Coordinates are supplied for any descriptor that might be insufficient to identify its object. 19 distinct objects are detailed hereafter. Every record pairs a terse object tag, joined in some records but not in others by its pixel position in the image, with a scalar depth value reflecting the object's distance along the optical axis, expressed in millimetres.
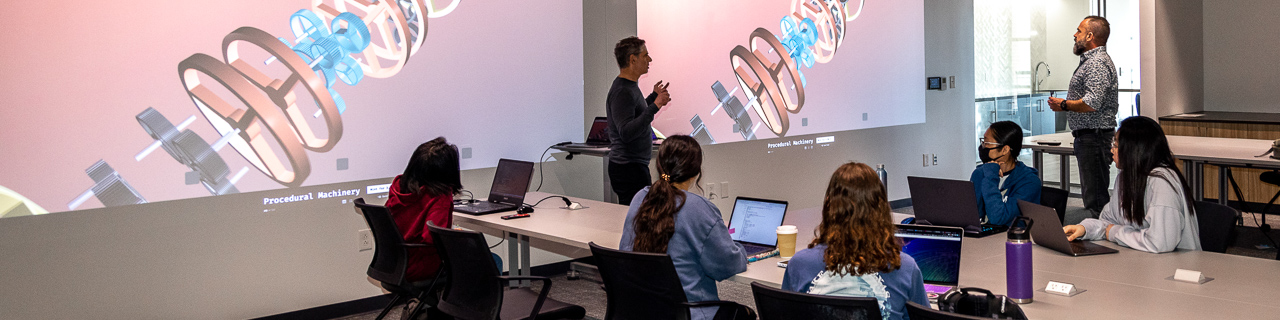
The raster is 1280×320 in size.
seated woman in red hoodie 3594
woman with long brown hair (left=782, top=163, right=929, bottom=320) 2182
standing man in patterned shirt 5570
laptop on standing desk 5242
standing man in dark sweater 4566
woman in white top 2990
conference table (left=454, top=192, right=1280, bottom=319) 2303
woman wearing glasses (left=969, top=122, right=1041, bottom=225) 3578
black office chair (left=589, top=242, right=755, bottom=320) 2617
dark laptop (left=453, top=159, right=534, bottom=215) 4309
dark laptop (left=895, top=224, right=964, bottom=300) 2555
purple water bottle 2354
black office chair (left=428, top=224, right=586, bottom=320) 3033
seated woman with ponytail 2764
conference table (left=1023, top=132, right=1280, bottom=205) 5488
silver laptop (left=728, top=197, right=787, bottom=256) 3264
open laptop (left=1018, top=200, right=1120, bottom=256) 2922
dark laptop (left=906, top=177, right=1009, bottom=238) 3352
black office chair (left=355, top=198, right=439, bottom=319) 3562
